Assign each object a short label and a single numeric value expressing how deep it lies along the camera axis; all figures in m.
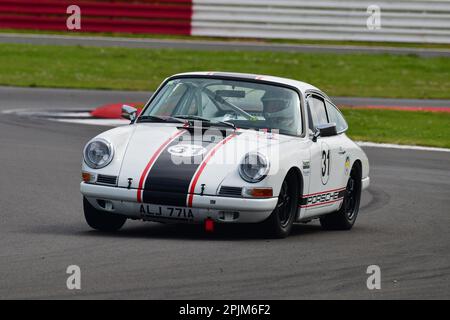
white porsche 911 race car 17.81
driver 19.84
